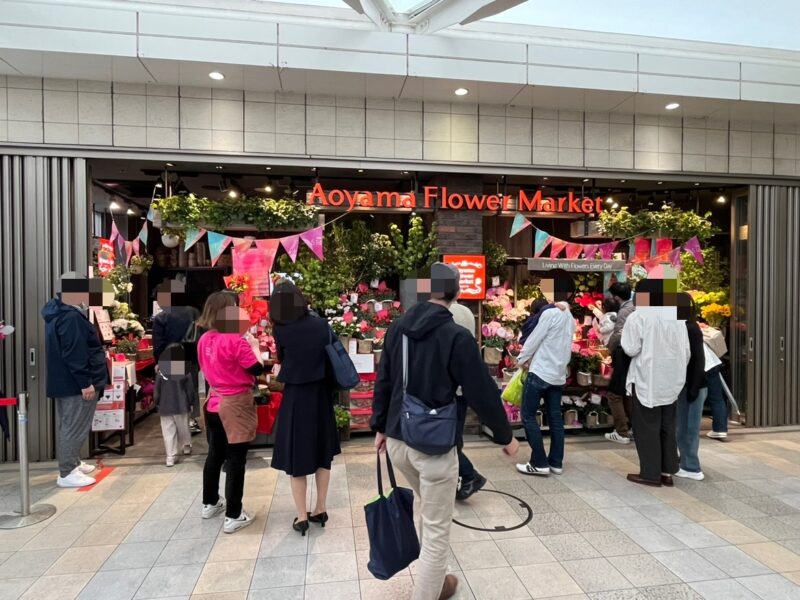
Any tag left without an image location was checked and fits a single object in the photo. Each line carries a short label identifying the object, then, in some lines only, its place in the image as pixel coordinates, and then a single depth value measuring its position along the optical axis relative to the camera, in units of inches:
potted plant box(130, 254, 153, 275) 268.5
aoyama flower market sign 223.3
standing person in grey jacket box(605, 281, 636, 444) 200.2
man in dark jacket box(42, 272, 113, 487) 170.2
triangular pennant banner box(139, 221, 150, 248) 238.0
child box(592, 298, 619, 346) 223.8
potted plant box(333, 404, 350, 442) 216.2
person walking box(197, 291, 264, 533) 136.6
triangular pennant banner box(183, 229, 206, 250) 214.5
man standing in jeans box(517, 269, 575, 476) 180.9
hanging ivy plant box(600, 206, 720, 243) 246.4
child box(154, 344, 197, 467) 197.3
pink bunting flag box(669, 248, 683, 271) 250.7
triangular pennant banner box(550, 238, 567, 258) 247.6
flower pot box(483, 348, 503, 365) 224.4
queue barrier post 149.6
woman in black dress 131.8
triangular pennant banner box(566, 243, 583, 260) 250.1
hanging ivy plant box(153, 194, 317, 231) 212.5
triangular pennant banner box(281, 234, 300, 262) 220.4
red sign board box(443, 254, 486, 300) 226.7
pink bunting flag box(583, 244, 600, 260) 251.1
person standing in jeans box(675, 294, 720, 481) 176.9
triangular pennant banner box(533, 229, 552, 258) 244.8
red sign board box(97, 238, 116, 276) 228.1
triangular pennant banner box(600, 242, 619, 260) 251.9
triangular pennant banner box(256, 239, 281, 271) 222.1
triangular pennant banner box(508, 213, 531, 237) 239.5
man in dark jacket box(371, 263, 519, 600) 98.4
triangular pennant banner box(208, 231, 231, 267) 216.5
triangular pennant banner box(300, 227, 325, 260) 222.4
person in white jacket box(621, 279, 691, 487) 170.2
